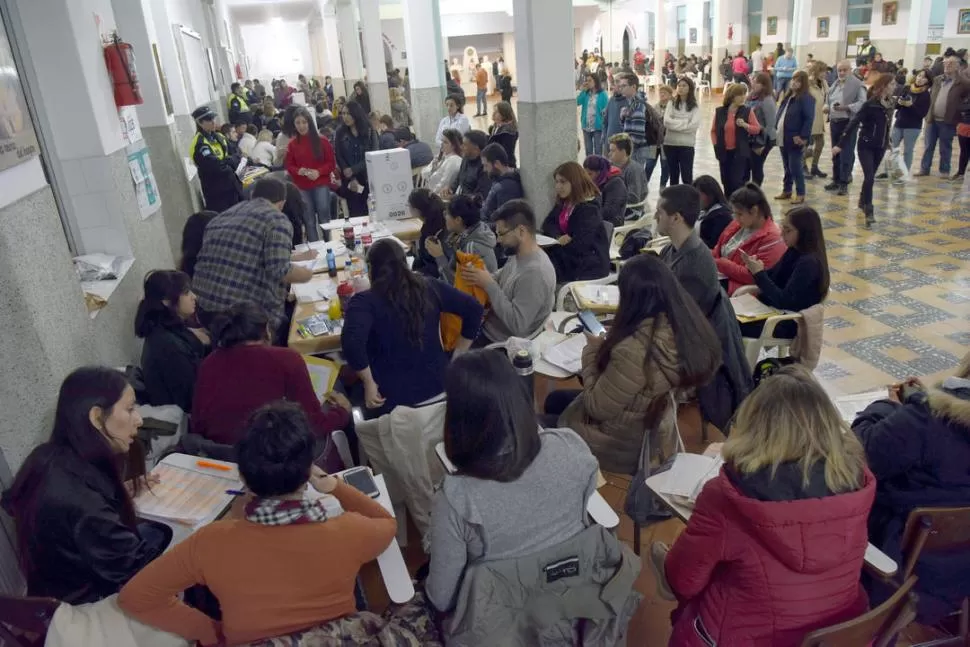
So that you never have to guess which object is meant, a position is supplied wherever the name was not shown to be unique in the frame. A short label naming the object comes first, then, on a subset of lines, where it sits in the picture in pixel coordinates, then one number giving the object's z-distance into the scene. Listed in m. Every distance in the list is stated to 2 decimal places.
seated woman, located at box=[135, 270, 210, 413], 3.13
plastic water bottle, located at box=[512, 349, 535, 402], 3.06
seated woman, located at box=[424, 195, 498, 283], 4.20
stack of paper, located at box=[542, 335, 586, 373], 3.18
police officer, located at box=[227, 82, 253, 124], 10.07
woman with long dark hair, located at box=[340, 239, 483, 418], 2.97
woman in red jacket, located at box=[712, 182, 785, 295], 4.14
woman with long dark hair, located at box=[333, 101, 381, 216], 7.61
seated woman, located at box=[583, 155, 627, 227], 5.58
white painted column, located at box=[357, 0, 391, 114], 11.87
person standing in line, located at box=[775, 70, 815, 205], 7.85
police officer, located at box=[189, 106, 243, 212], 6.78
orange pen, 2.45
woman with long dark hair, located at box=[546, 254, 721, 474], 2.65
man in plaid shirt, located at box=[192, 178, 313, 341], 3.88
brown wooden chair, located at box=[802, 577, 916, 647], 1.62
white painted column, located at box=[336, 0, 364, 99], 16.05
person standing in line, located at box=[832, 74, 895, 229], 7.33
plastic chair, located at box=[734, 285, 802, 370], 3.71
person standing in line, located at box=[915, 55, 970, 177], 8.45
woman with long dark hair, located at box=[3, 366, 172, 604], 1.91
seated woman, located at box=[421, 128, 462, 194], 6.93
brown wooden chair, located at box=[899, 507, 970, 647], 1.91
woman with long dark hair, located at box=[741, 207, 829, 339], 3.69
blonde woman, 1.69
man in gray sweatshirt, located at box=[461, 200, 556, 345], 3.66
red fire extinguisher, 4.24
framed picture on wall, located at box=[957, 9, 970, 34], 13.74
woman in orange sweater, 1.68
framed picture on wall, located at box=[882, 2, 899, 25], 17.88
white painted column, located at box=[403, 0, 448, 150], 10.04
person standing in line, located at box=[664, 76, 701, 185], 7.71
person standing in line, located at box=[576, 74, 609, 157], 9.83
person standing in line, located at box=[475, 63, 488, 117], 20.25
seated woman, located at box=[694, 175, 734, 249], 4.85
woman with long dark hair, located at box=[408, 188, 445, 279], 4.54
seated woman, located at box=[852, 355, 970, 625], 2.00
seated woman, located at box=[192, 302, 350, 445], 2.69
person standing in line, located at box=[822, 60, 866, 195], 8.53
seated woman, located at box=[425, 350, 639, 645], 1.78
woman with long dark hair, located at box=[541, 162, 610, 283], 4.67
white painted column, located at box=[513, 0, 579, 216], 5.51
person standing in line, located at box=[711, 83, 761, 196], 7.38
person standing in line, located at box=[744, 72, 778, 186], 7.61
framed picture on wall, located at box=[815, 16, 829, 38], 19.75
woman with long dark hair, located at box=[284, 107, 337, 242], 6.82
